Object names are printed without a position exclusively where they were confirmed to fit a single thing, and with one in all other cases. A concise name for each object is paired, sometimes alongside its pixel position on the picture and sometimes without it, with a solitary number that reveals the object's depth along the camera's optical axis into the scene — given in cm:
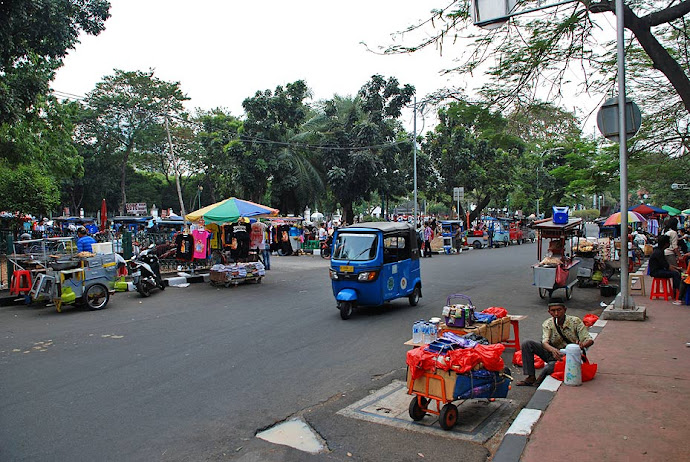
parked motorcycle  1373
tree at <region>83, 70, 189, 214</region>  3766
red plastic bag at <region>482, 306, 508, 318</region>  755
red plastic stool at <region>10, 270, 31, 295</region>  1213
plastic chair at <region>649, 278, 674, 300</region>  1204
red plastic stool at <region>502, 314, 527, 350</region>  761
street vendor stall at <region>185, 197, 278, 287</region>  1595
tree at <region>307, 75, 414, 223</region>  3238
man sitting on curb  630
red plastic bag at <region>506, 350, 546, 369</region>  674
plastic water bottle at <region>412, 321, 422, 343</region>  644
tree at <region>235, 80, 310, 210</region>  3099
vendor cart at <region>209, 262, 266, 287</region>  1586
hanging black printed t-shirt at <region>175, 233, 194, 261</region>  1645
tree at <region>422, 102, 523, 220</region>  3844
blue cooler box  1358
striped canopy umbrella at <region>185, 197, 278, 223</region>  1594
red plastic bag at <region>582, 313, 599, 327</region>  848
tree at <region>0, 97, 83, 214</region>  2147
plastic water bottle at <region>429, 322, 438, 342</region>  635
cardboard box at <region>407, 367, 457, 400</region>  486
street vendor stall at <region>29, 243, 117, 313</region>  1154
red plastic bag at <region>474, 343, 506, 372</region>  505
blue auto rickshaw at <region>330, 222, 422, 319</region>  1065
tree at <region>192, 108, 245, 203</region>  3106
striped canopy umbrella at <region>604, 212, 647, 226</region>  1786
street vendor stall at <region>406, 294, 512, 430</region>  488
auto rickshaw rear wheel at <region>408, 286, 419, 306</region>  1202
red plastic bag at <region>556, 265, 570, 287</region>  1216
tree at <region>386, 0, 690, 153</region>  854
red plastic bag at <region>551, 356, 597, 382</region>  600
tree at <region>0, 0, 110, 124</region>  1359
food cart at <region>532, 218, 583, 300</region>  1218
